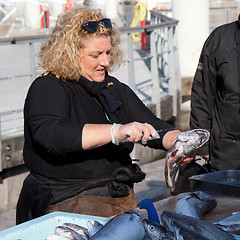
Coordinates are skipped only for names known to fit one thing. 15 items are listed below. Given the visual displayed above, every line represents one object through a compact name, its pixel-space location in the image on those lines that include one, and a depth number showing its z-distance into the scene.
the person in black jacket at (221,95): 3.92
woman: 3.00
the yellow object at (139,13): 19.20
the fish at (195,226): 2.24
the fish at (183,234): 2.21
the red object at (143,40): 16.71
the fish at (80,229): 2.45
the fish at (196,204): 2.78
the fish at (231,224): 2.46
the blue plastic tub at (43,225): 2.45
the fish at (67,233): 2.43
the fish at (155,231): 2.37
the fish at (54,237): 2.43
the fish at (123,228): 2.27
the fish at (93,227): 2.48
